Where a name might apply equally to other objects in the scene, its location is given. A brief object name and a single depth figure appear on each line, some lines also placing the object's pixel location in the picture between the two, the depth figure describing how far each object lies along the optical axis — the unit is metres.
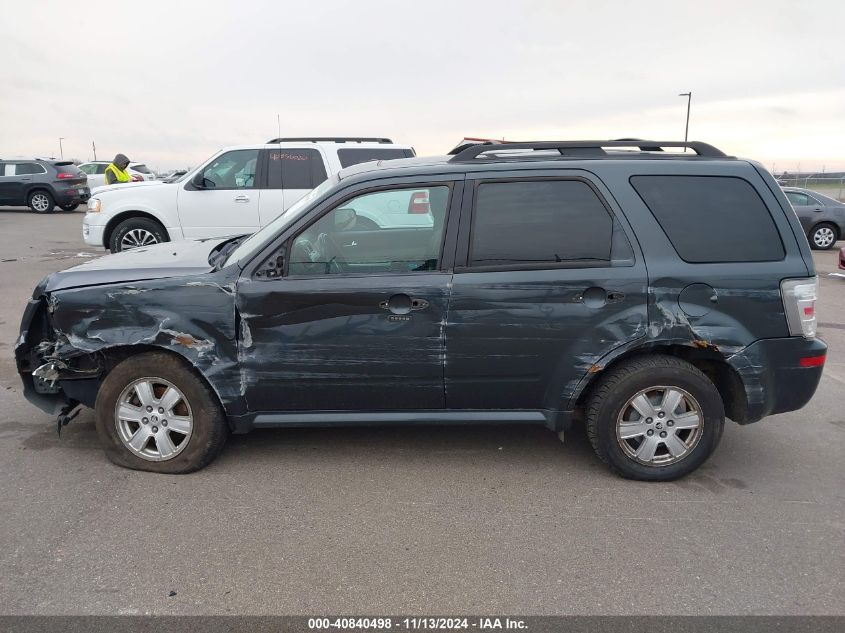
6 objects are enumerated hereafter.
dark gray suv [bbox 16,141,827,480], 3.53
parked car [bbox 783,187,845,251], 15.10
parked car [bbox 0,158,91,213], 20.11
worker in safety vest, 12.52
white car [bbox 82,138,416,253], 9.03
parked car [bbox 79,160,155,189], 24.36
